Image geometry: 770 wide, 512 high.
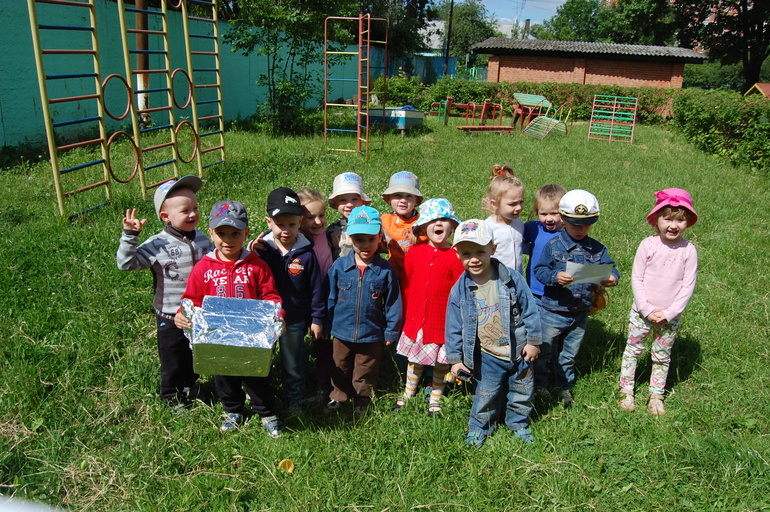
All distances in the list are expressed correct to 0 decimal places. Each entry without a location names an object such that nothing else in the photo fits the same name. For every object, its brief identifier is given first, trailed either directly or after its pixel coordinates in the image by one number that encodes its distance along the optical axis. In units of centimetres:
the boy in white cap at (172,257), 332
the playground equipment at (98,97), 636
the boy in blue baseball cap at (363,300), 333
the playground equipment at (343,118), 1140
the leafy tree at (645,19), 3959
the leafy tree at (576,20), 6869
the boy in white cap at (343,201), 385
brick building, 2955
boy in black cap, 336
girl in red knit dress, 345
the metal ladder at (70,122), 573
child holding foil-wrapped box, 307
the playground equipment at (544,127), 1697
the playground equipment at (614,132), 1717
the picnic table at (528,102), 1958
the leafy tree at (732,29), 3409
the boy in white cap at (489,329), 320
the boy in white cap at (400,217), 378
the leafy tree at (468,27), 6862
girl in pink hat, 354
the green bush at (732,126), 1220
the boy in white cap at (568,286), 349
